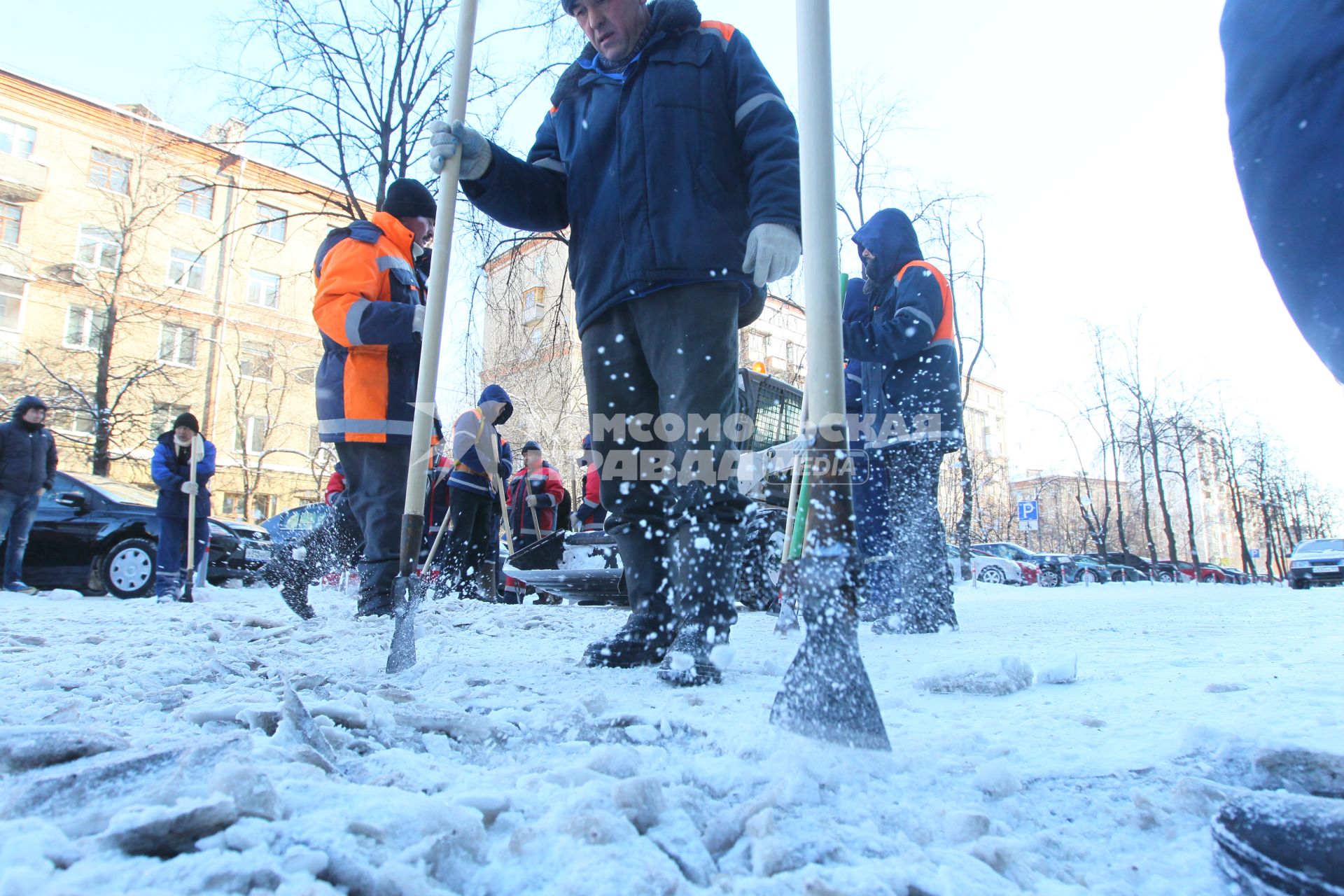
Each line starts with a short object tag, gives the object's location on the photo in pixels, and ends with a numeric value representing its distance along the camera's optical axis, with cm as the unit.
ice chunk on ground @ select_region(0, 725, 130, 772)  95
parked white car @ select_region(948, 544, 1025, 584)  2412
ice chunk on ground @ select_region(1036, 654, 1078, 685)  178
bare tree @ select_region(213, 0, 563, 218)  944
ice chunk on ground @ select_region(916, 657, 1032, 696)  167
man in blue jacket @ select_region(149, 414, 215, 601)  640
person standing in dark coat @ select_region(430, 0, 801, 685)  204
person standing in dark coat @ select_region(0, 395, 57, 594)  695
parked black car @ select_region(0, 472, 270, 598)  744
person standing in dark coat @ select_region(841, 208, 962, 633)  355
